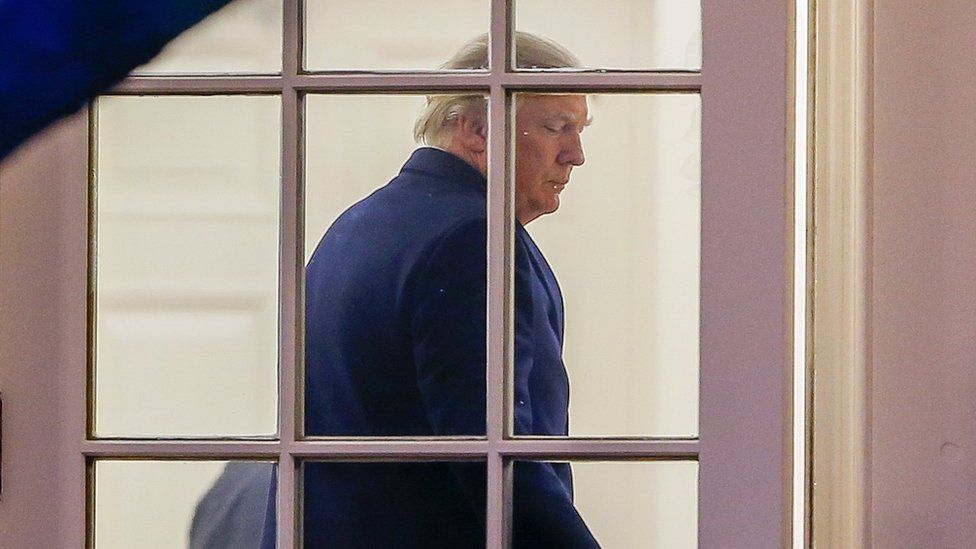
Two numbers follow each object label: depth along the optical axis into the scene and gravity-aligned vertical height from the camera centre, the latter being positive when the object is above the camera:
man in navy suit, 15.08 +0.01
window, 15.06 +0.12
